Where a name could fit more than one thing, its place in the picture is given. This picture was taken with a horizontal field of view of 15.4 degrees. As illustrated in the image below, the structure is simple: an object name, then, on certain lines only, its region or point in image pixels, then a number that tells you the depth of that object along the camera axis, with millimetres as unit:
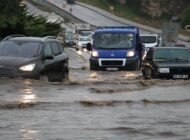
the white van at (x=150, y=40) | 46062
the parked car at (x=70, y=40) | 72238
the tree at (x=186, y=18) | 109162
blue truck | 29703
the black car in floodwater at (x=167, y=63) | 22688
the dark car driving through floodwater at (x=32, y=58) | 18469
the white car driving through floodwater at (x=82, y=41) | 67750
